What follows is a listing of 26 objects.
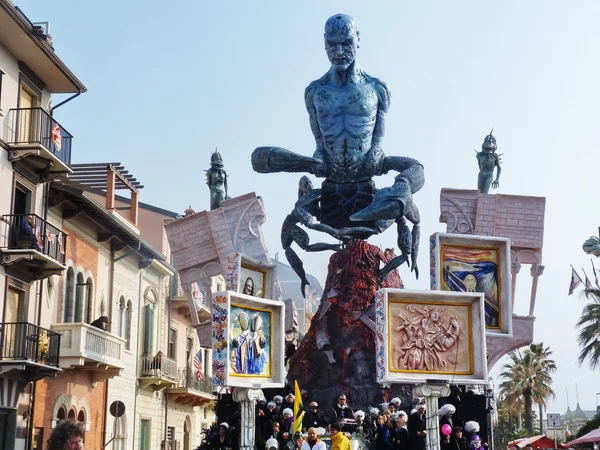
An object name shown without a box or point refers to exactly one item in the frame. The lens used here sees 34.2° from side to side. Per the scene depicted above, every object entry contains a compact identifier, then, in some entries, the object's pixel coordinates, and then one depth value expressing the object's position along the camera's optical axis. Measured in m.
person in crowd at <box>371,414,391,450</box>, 15.61
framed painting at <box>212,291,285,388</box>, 15.05
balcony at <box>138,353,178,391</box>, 36.00
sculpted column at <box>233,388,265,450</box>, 15.24
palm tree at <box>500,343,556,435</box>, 60.72
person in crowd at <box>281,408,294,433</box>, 17.23
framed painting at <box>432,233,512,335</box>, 15.68
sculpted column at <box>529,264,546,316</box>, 21.58
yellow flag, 15.82
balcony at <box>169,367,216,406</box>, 39.66
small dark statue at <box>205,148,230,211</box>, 22.77
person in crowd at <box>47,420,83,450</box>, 6.69
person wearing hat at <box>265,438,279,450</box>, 15.50
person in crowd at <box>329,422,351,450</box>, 13.59
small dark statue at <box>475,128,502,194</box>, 21.30
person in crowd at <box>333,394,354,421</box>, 17.67
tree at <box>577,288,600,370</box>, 38.69
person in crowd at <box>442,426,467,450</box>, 15.79
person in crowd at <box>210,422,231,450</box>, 17.44
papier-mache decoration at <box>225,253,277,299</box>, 17.22
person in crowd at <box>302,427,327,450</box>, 14.27
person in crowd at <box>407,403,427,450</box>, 15.34
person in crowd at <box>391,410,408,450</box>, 15.48
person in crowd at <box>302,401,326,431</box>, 17.59
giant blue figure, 20.14
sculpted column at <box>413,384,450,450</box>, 13.77
